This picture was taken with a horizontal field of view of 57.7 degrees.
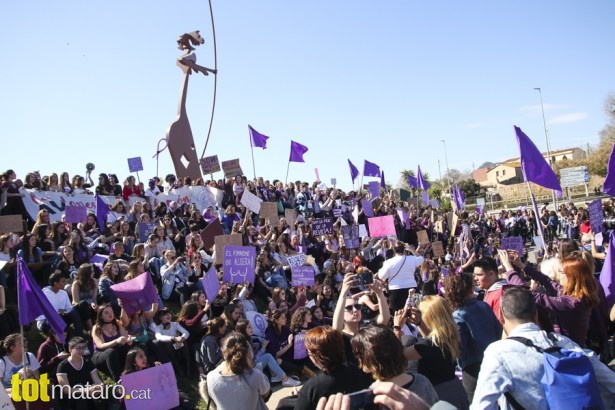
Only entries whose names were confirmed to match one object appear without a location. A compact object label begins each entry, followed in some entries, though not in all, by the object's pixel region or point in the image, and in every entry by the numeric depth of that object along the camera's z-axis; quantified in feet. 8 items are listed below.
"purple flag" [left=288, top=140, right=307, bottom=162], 75.66
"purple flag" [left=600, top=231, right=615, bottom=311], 20.74
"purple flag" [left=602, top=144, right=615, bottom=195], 26.30
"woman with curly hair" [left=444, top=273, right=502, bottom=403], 13.74
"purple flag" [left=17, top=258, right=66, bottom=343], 18.86
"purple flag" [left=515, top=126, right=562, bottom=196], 27.73
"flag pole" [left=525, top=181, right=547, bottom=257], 26.91
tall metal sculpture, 70.23
